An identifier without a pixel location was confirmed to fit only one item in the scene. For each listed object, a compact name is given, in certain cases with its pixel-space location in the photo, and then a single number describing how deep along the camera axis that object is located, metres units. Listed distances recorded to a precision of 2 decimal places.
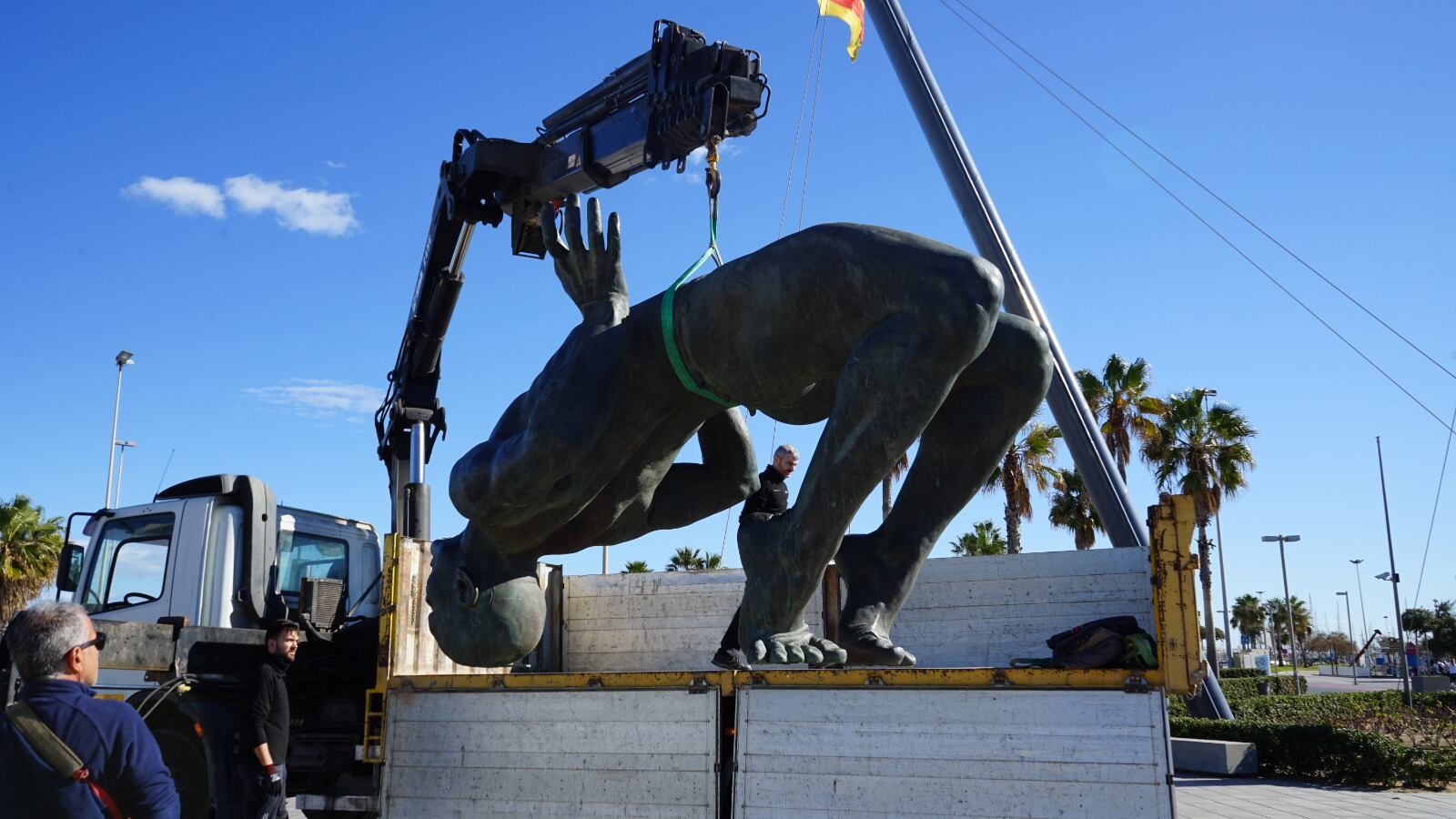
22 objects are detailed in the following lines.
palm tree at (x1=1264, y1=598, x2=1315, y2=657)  71.81
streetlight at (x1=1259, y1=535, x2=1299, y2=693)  31.83
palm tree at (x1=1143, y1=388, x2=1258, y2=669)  24.44
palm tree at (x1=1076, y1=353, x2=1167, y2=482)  24.09
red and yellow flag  10.48
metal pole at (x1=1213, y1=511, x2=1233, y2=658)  26.64
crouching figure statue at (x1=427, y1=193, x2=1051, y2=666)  2.96
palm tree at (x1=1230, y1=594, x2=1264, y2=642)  66.75
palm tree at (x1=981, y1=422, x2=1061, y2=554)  23.33
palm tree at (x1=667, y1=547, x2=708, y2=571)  36.08
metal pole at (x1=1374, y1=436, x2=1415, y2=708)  22.79
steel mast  9.76
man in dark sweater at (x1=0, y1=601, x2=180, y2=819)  2.58
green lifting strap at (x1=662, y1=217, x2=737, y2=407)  3.38
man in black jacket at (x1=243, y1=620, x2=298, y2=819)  5.48
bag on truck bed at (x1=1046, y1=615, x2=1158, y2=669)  3.60
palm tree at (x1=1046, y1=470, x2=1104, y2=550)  25.31
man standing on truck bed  5.10
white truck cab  6.89
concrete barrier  12.21
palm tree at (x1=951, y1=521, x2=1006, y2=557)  29.72
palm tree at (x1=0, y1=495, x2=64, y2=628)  27.23
